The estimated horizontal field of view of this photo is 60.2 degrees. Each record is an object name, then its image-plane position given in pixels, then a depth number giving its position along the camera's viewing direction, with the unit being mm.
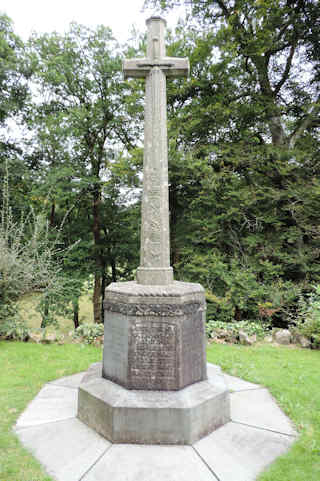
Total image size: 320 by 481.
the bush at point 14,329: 5805
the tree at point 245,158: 7785
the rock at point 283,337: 5910
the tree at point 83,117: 10609
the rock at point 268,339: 6002
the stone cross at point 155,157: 3029
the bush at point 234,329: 6180
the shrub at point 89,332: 5922
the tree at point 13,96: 9836
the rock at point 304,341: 5633
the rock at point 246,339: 5809
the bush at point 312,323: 5540
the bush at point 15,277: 5359
